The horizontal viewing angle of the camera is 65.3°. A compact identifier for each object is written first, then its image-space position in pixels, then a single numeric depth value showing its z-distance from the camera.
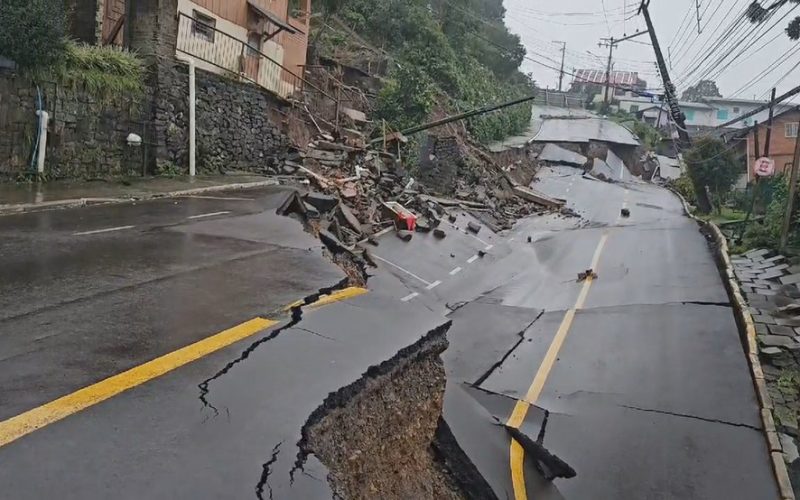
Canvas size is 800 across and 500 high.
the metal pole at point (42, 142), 13.20
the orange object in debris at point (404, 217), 18.84
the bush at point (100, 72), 13.91
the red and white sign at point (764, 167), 22.66
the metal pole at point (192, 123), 17.72
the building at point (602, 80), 102.12
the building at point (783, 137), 39.44
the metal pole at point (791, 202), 16.50
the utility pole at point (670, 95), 38.81
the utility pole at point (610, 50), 79.17
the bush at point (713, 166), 31.94
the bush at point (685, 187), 39.81
